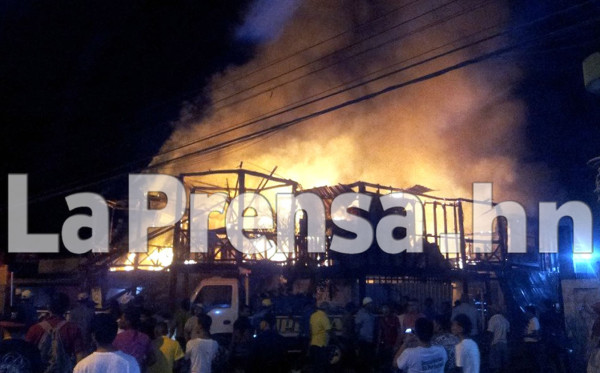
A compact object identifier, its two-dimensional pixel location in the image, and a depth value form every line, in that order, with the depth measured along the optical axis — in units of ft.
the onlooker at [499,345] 32.24
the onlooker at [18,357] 14.55
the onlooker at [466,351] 18.61
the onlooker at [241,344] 27.75
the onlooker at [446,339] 20.25
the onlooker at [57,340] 19.40
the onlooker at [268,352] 29.66
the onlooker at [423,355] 16.58
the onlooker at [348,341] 33.14
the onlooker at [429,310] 39.32
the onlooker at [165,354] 18.33
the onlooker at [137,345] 17.28
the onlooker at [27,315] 25.16
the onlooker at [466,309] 34.35
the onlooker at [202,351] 20.06
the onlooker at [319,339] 31.40
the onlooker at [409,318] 33.14
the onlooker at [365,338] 33.45
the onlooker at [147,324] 20.36
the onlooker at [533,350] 33.48
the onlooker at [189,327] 28.91
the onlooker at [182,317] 33.50
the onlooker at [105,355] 12.79
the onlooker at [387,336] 32.86
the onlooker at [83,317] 28.73
